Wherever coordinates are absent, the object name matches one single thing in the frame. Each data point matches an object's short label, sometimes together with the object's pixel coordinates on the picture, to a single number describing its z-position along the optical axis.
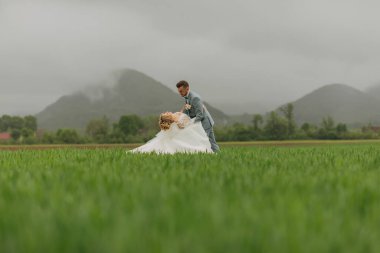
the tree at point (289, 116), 115.70
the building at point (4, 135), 170.38
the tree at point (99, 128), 92.11
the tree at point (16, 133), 138.75
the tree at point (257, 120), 113.91
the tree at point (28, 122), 195.62
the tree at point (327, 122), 125.21
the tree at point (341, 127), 111.07
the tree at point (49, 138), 93.50
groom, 14.39
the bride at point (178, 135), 14.62
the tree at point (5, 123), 195.88
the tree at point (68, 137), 97.54
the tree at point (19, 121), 198.24
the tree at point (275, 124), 110.85
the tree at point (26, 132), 138.62
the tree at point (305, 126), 123.84
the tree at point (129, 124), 127.38
